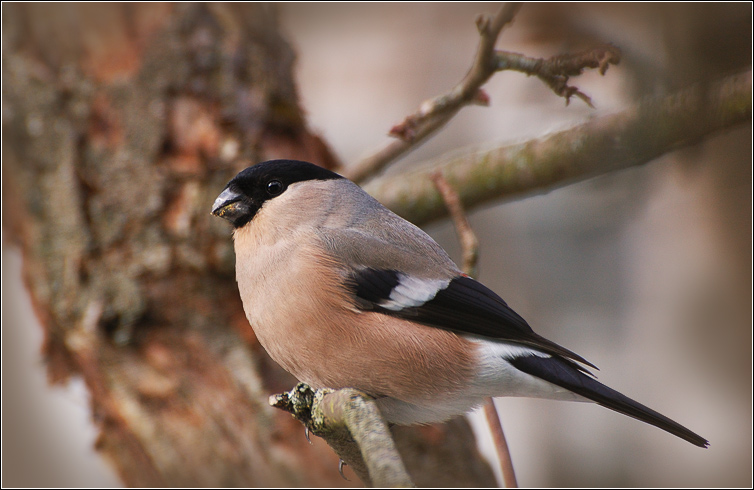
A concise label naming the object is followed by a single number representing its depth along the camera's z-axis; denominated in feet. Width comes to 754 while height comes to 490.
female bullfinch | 14.14
